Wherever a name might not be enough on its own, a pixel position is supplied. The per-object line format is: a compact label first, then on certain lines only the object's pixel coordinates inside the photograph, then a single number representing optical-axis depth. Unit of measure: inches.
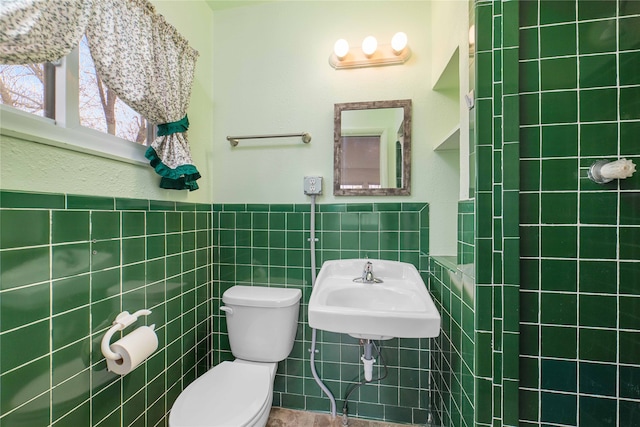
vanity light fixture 54.2
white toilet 38.3
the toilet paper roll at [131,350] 36.6
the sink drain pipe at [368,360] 45.5
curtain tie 47.3
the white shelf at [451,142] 44.2
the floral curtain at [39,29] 24.3
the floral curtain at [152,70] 35.9
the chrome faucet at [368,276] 52.1
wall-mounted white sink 35.1
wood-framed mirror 56.6
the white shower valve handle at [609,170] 29.4
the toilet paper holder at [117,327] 35.6
